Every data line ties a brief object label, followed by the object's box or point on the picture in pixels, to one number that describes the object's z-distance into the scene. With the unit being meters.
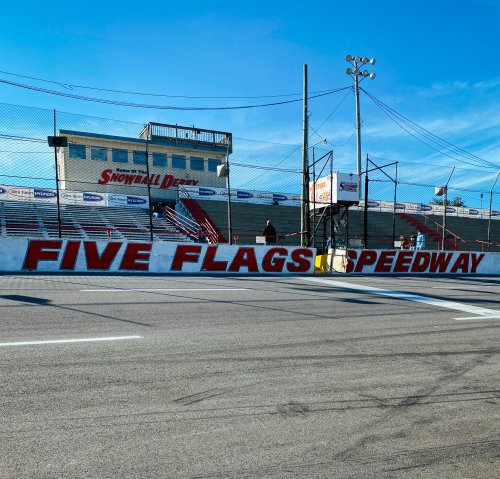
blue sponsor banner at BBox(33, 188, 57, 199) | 23.98
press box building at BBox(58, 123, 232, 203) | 30.17
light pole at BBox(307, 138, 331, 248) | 18.78
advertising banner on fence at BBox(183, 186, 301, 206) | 30.38
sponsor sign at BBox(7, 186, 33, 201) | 23.40
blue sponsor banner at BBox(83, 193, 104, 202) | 26.14
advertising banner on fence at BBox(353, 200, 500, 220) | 36.34
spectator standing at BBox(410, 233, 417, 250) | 23.24
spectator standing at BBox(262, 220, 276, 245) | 18.72
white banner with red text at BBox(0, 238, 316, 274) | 13.24
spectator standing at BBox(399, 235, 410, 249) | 21.42
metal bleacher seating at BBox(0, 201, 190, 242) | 21.77
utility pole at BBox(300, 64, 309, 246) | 18.23
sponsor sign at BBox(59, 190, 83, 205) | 25.40
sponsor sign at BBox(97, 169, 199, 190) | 30.77
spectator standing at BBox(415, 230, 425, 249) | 21.59
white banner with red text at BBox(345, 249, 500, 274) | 18.55
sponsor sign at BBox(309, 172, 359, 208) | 18.77
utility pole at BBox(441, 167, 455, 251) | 21.27
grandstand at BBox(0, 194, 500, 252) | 22.67
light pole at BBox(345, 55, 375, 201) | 30.09
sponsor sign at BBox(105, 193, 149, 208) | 27.17
